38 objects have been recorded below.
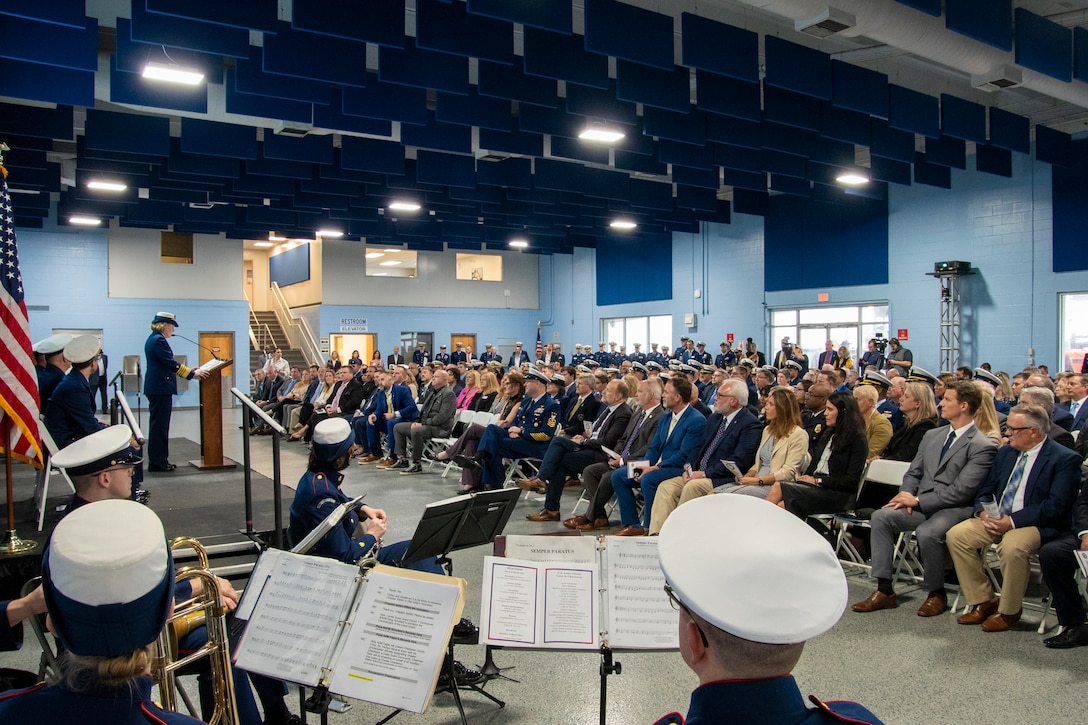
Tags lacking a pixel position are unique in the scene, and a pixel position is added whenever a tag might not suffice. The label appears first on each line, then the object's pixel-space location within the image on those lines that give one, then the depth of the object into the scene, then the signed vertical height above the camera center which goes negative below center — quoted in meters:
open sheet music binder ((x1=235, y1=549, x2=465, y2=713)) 2.36 -0.87
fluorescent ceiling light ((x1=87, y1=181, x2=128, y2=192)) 13.52 +3.22
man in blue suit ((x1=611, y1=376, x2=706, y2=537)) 6.36 -0.80
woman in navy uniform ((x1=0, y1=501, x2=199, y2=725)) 1.36 -0.49
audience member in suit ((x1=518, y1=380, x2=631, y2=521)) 7.41 -0.89
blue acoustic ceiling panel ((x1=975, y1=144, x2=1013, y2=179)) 12.59 +3.37
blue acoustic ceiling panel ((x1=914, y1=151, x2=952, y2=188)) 13.60 +3.37
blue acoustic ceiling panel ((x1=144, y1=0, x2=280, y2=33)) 5.96 +2.88
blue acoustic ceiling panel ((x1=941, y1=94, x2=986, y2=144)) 10.22 +3.30
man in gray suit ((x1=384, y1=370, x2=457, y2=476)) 10.03 -0.87
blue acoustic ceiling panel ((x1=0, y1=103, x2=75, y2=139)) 10.05 +3.24
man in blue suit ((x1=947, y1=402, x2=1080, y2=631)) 4.32 -0.93
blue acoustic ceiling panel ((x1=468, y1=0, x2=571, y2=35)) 6.27 +2.97
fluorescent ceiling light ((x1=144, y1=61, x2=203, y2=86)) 8.02 +3.14
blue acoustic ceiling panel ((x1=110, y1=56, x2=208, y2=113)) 8.66 +3.14
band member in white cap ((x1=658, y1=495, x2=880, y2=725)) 1.09 -0.36
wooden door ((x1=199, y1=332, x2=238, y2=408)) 22.01 +0.46
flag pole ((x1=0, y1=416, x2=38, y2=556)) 4.40 -1.09
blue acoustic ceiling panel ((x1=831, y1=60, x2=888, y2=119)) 8.82 +3.22
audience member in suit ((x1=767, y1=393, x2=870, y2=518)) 5.38 -0.84
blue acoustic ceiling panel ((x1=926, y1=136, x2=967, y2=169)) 11.99 +3.33
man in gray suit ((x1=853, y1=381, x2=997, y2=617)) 4.70 -0.90
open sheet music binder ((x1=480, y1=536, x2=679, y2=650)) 2.59 -0.86
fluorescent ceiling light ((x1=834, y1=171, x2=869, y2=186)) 13.25 +3.26
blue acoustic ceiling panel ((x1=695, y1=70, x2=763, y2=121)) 9.01 +3.19
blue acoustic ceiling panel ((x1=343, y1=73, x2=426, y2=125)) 8.74 +3.04
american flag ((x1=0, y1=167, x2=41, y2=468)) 4.41 -0.04
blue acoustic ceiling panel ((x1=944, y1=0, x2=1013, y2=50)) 7.03 +3.24
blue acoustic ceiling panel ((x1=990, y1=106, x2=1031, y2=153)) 10.89 +3.35
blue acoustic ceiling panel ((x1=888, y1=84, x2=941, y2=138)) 9.68 +3.23
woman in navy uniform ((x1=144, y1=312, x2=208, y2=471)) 7.75 -0.25
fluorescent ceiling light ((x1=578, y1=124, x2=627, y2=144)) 10.17 +3.14
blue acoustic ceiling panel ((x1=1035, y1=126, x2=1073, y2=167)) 12.57 +3.60
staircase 25.14 +0.78
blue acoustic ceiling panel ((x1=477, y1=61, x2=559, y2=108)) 8.49 +3.18
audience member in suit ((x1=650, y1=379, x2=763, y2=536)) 6.13 -0.73
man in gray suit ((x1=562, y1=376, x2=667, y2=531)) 6.80 -0.89
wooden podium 7.73 -0.66
